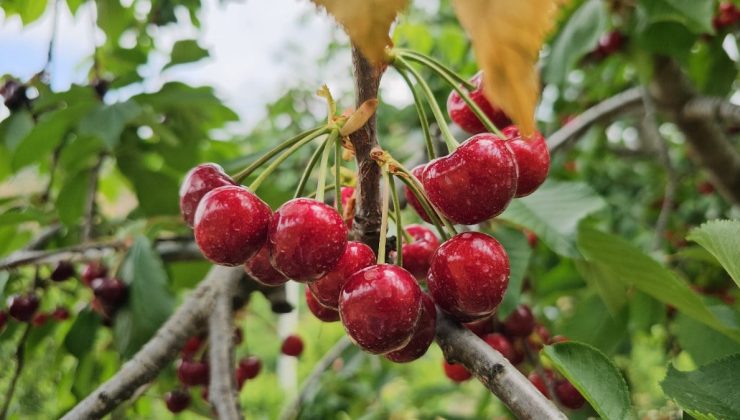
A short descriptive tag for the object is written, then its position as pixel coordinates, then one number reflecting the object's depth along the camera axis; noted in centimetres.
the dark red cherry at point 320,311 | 20
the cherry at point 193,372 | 33
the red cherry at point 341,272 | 17
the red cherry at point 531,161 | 18
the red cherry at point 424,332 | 16
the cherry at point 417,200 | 19
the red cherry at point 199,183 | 18
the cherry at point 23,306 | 34
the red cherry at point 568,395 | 26
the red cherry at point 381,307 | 15
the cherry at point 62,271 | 37
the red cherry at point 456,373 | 27
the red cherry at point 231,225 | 16
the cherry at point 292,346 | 43
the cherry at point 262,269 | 18
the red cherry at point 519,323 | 28
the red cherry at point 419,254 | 20
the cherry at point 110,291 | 30
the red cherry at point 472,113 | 20
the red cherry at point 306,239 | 15
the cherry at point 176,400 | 34
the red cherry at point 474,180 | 16
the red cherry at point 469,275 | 16
